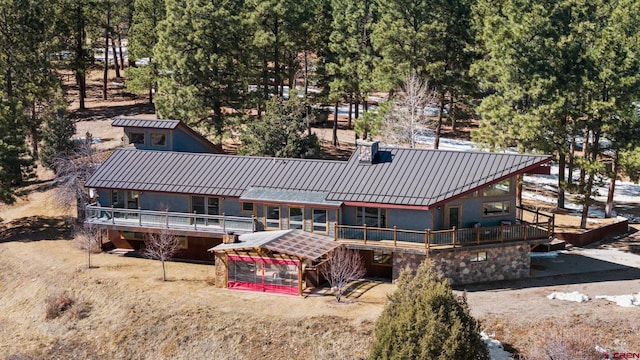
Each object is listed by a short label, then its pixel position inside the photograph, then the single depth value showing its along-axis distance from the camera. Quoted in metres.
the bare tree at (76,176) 47.28
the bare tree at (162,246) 39.31
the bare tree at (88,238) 41.78
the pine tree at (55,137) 55.28
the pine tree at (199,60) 55.19
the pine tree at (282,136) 48.47
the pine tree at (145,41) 65.94
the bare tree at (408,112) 52.12
